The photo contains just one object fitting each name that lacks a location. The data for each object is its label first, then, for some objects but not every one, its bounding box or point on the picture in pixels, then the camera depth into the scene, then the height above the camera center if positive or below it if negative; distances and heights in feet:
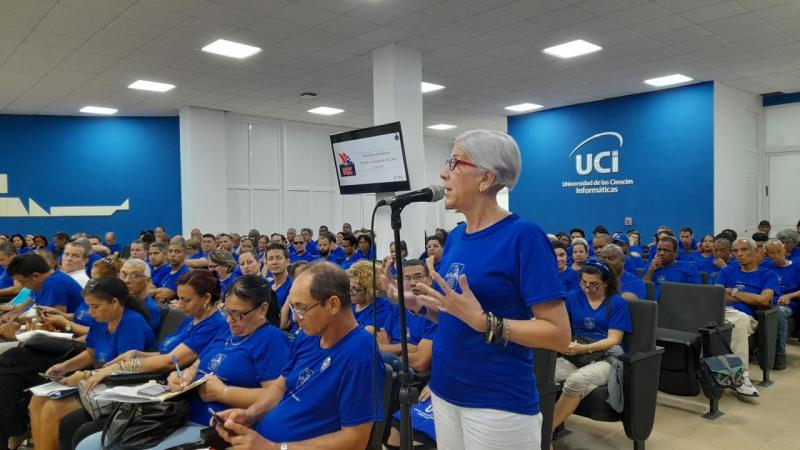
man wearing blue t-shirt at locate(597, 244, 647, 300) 12.24 -1.74
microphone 4.85 +0.16
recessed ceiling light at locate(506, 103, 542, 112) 36.32 +7.37
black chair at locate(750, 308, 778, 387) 14.38 -3.61
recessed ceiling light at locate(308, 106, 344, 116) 37.16 +7.56
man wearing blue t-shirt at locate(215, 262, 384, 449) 5.62 -1.92
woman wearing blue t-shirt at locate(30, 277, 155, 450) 9.27 -2.27
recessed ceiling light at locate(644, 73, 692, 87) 28.94 +7.29
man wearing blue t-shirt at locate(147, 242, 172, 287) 18.89 -1.58
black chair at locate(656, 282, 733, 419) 12.52 -3.11
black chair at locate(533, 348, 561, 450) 8.38 -2.76
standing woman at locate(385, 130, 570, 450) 4.24 -0.80
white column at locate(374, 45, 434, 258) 23.17 +5.14
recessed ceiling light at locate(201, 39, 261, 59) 22.53 +7.39
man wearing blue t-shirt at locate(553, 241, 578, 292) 14.72 -1.72
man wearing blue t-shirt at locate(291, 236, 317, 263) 27.02 -1.76
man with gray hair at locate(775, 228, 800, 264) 20.36 -1.28
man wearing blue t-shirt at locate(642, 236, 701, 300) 16.74 -1.86
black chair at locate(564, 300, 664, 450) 9.47 -3.31
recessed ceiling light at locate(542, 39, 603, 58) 23.26 +7.37
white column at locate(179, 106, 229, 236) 36.06 +3.33
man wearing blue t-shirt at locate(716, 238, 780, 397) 14.11 -2.40
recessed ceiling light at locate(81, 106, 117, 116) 34.85 +7.35
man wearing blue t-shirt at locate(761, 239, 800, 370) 16.67 -2.19
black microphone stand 4.61 -1.52
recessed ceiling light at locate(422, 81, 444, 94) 30.32 +7.41
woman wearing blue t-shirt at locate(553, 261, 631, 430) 9.68 -2.42
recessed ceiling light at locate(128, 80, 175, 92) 28.91 +7.44
